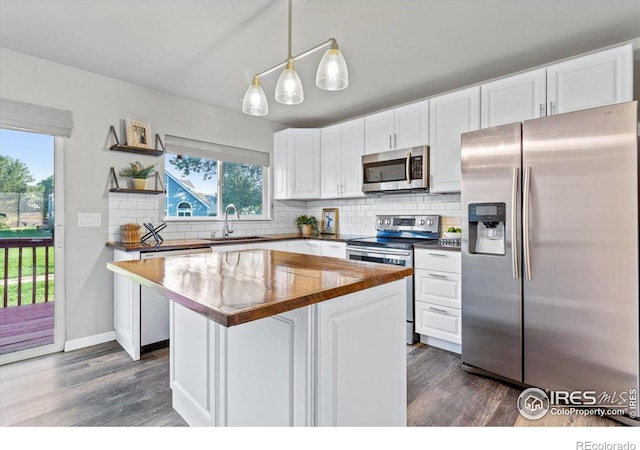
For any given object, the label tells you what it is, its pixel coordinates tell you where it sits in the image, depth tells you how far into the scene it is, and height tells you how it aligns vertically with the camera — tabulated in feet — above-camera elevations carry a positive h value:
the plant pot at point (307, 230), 14.92 -0.33
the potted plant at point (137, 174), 10.39 +1.49
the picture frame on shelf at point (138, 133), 10.23 +2.75
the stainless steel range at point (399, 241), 9.98 -0.61
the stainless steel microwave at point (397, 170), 10.62 +1.77
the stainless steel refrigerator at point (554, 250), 6.04 -0.55
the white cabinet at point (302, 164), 13.91 +2.42
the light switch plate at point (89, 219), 9.77 +0.08
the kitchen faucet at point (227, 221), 12.84 +0.05
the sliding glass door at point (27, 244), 8.91 -0.62
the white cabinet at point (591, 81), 7.32 +3.28
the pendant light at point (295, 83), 5.27 +2.32
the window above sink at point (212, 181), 11.98 +1.63
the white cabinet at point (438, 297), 9.07 -2.08
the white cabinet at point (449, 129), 9.70 +2.80
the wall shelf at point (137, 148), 10.04 +2.26
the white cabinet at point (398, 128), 10.75 +3.21
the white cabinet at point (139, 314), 8.93 -2.55
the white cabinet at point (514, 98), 8.47 +3.29
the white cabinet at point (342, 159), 12.64 +2.49
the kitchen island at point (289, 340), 3.82 -1.58
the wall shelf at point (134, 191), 10.18 +0.97
